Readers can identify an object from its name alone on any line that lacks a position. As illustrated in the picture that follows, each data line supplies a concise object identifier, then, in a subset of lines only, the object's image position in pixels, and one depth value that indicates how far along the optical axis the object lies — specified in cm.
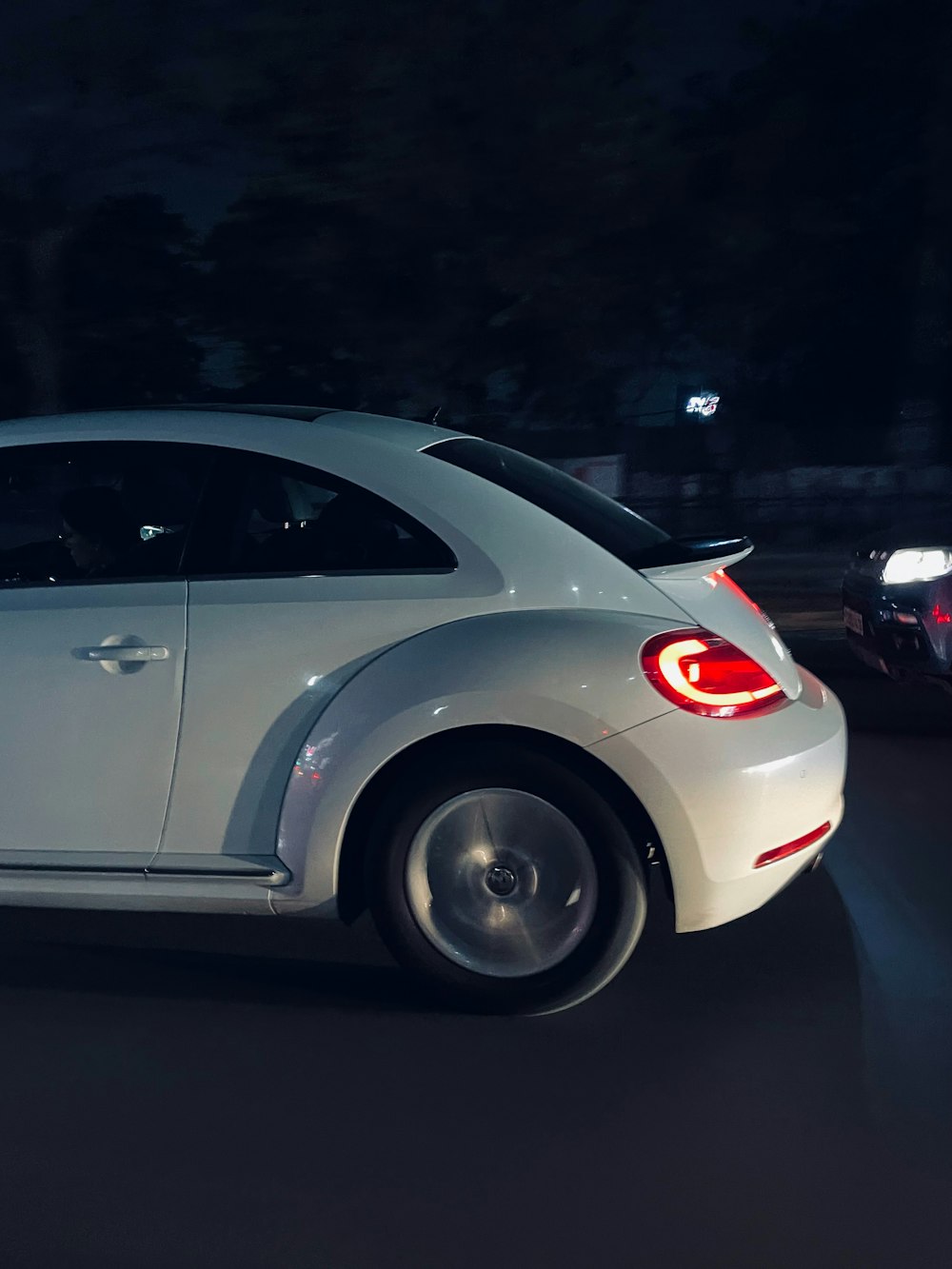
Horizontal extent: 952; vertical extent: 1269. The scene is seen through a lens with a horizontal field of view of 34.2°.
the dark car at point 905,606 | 760
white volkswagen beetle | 393
